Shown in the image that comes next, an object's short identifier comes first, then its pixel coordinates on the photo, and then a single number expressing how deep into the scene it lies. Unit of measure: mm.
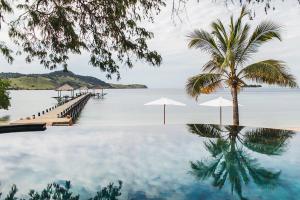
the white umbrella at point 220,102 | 23402
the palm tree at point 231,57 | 17906
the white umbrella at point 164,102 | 25388
